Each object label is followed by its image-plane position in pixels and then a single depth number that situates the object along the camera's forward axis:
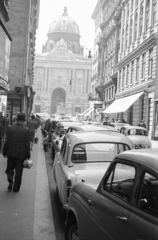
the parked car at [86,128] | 8.55
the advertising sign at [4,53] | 16.28
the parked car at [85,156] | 4.98
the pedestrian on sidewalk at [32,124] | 15.12
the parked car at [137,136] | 14.24
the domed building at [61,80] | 99.94
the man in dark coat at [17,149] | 6.72
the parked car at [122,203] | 2.42
